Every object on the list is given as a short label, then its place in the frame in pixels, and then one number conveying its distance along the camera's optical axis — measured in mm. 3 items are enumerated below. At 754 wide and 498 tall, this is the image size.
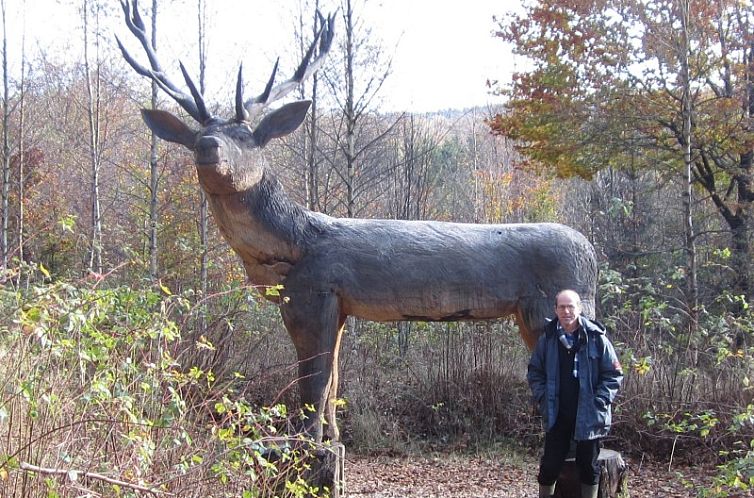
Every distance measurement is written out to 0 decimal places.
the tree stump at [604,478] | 4500
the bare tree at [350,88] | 7918
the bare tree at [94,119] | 11193
